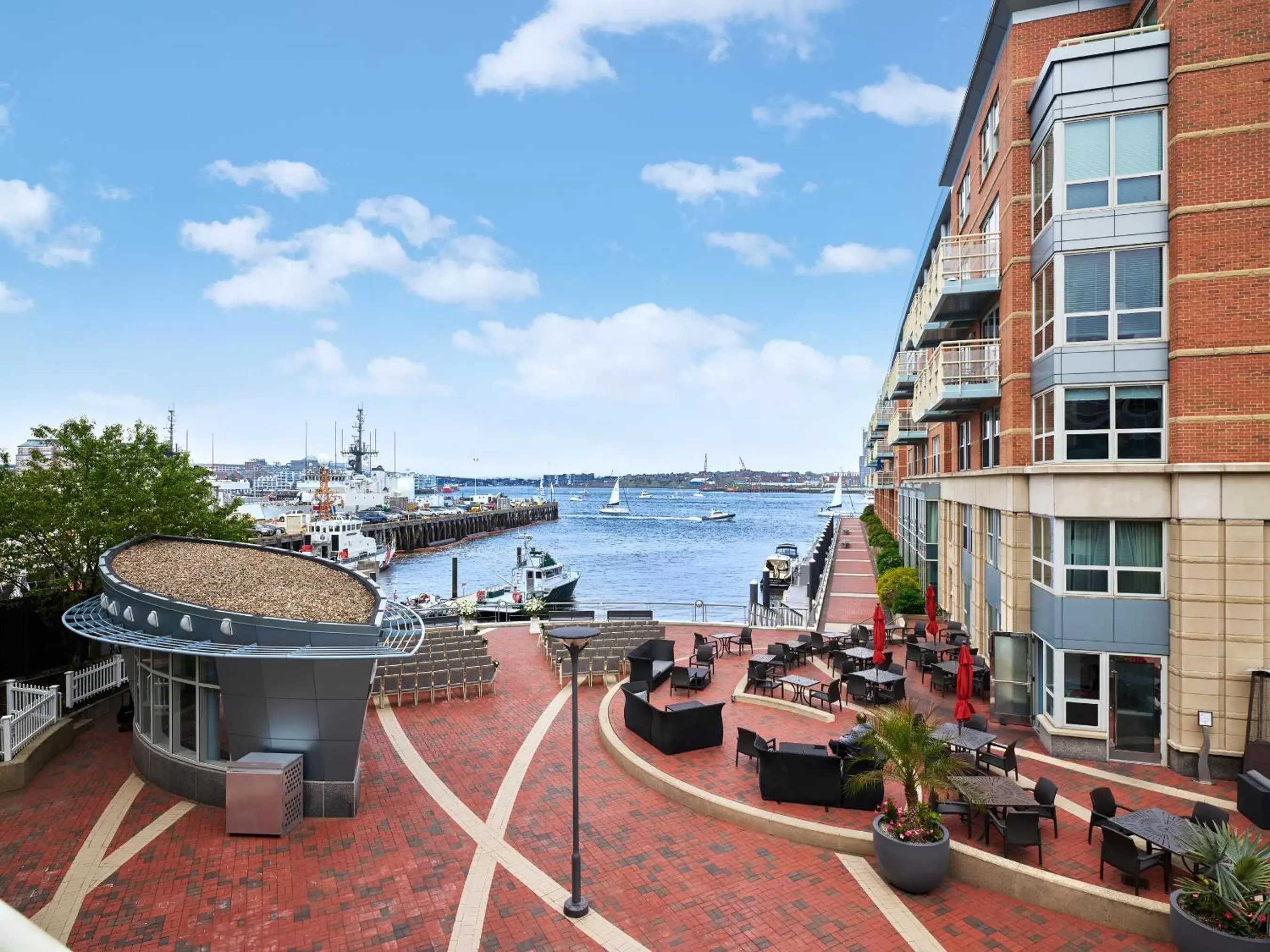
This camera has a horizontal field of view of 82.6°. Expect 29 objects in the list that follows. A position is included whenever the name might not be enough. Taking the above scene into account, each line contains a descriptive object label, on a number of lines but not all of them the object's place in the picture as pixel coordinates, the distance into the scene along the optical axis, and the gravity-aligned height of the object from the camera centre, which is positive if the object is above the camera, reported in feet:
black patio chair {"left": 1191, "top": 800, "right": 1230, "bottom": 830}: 29.68 -14.00
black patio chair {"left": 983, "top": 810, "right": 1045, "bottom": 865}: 31.86 -15.31
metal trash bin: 35.63 -15.73
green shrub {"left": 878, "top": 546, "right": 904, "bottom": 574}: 114.42 -12.62
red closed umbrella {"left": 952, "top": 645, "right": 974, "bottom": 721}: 44.39 -12.66
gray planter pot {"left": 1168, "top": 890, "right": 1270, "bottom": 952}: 24.72 -16.00
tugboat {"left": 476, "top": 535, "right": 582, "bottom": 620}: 137.39 -23.48
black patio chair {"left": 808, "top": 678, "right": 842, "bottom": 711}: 52.85 -15.76
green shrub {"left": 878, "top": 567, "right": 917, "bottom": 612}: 88.43 -12.40
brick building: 40.81 +6.53
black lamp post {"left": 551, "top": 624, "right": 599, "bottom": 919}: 29.66 -9.00
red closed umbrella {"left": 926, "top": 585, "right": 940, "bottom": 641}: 73.54 -13.50
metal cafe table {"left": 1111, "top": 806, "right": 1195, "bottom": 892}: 28.73 -14.25
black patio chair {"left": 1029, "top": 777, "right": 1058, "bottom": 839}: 33.71 -14.71
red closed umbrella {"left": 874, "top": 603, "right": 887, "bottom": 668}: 58.23 -12.72
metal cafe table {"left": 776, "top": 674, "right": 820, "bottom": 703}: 54.34 -15.36
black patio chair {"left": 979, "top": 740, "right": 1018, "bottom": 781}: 39.14 -15.64
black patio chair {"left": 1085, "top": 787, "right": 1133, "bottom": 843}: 32.76 -14.73
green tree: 60.49 -2.32
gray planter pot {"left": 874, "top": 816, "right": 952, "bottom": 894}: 30.91 -16.45
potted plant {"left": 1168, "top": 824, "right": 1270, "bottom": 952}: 24.95 -14.78
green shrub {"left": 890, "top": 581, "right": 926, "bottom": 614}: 83.46 -13.86
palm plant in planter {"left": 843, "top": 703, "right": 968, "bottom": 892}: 31.07 -14.71
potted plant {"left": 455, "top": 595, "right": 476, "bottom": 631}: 83.60 -18.72
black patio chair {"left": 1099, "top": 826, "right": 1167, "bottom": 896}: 29.45 -15.48
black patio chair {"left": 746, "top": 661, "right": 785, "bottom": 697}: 58.13 -15.86
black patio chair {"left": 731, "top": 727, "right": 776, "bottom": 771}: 43.21 -15.80
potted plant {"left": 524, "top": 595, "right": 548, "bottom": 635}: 84.89 -17.06
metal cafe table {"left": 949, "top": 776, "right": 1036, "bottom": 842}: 32.68 -14.33
